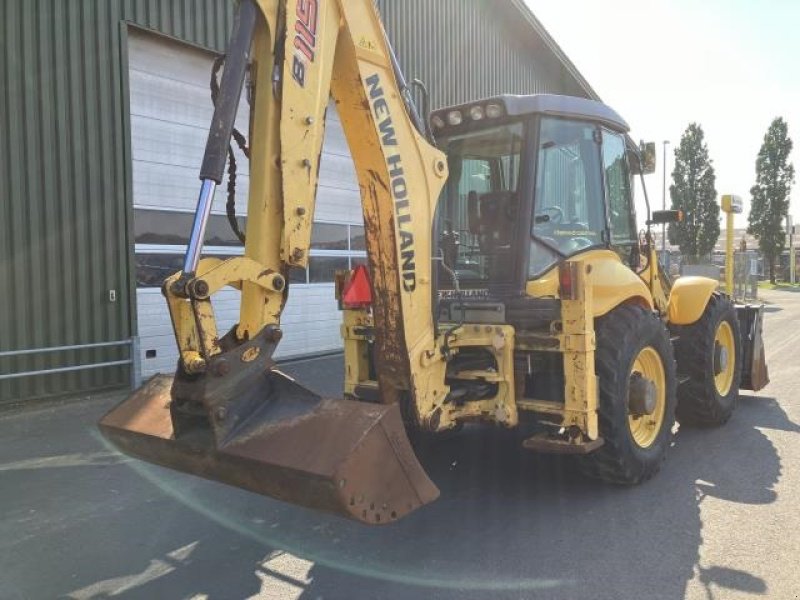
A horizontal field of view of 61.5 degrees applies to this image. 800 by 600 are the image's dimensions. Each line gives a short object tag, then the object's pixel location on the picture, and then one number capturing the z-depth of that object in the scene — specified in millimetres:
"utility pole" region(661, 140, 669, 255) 39000
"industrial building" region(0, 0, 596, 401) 7305
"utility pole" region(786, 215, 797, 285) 49062
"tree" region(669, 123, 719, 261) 38438
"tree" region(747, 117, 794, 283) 45938
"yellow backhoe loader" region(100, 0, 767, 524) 3043
